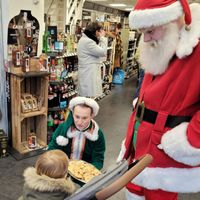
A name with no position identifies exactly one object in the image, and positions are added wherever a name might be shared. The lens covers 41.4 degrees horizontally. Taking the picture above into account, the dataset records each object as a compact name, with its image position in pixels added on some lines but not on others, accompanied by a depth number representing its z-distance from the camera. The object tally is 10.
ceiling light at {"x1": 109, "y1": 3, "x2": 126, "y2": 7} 11.40
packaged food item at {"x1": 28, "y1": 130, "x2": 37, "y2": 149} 3.34
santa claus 1.32
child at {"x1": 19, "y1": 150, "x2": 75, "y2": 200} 1.33
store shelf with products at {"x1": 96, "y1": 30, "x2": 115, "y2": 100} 6.69
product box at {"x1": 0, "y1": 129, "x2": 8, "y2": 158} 3.13
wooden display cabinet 3.04
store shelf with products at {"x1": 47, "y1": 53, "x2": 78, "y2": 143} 3.55
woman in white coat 4.30
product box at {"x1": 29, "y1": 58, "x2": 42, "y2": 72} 3.08
